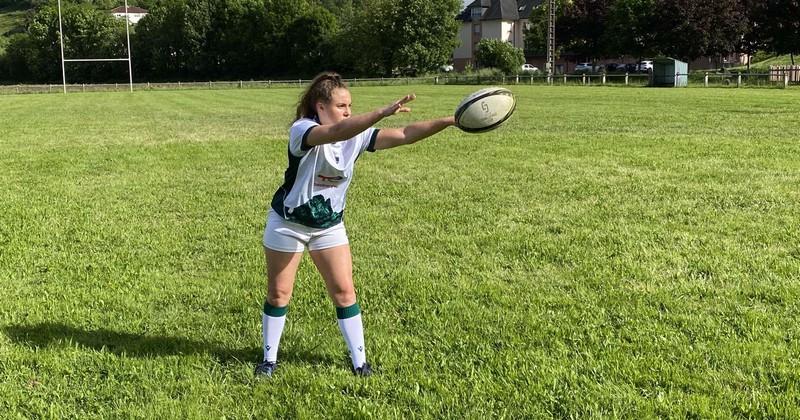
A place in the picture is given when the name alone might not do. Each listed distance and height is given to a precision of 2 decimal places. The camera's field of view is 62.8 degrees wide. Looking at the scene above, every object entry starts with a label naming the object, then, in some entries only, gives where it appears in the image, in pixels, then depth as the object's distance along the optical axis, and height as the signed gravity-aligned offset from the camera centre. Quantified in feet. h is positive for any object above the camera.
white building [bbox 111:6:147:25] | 528.99 +87.77
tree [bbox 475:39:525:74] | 208.95 +19.60
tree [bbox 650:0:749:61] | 180.75 +24.14
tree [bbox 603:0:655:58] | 200.75 +26.80
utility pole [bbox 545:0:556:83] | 185.74 +23.67
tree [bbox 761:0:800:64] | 184.55 +24.73
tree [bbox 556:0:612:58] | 229.04 +30.85
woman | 11.83 -1.58
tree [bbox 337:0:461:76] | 260.62 +32.67
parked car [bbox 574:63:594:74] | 247.91 +19.22
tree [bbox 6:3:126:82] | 297.12 +34.80
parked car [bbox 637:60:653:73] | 222.75 +17.02
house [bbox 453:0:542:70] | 327.47 +46.36
